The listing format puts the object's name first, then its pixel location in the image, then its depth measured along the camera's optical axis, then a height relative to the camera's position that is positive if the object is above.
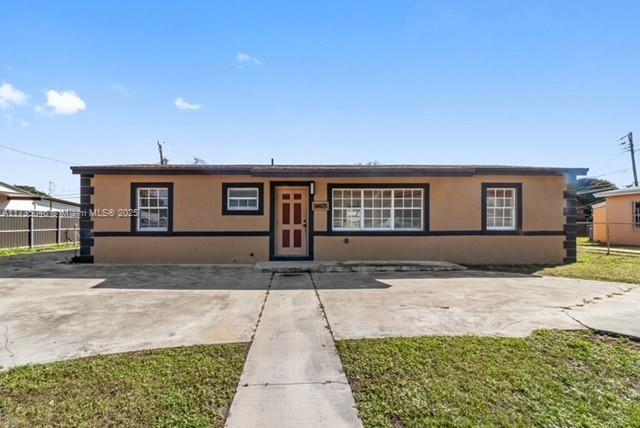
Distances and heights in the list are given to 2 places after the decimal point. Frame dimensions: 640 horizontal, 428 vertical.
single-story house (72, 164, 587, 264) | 9.98 +0.24
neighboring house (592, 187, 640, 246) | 16.19 +0.32
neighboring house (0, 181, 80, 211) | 19.31 +1.28
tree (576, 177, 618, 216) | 31.87 +3.73
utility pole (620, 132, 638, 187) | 31.41 +6.69
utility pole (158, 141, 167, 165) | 33.47 +6.66
